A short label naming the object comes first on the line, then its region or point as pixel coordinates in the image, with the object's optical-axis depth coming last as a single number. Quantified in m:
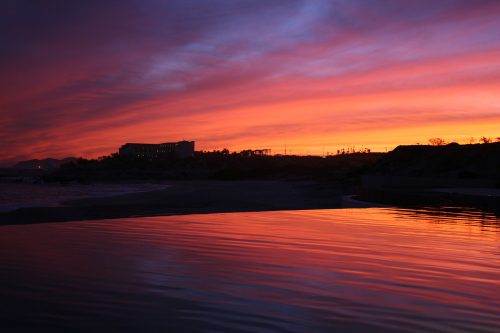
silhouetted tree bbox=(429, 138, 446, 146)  58.26
